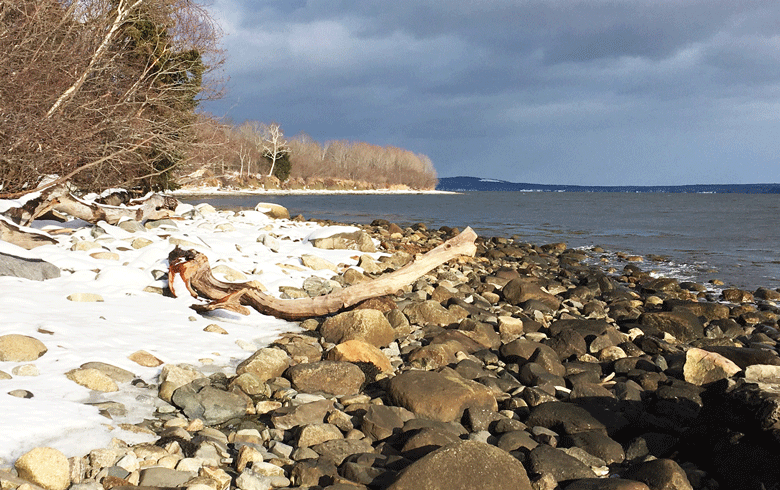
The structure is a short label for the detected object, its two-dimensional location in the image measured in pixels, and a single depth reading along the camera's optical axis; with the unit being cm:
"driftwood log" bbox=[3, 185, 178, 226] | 948
